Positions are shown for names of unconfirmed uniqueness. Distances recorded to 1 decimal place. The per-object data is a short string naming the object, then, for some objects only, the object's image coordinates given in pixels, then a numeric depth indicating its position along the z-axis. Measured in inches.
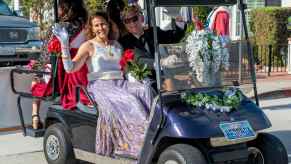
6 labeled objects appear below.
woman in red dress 182.1
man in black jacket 176.1
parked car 331.9
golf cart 145.5
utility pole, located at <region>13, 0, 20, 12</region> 612.2
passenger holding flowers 157.6
